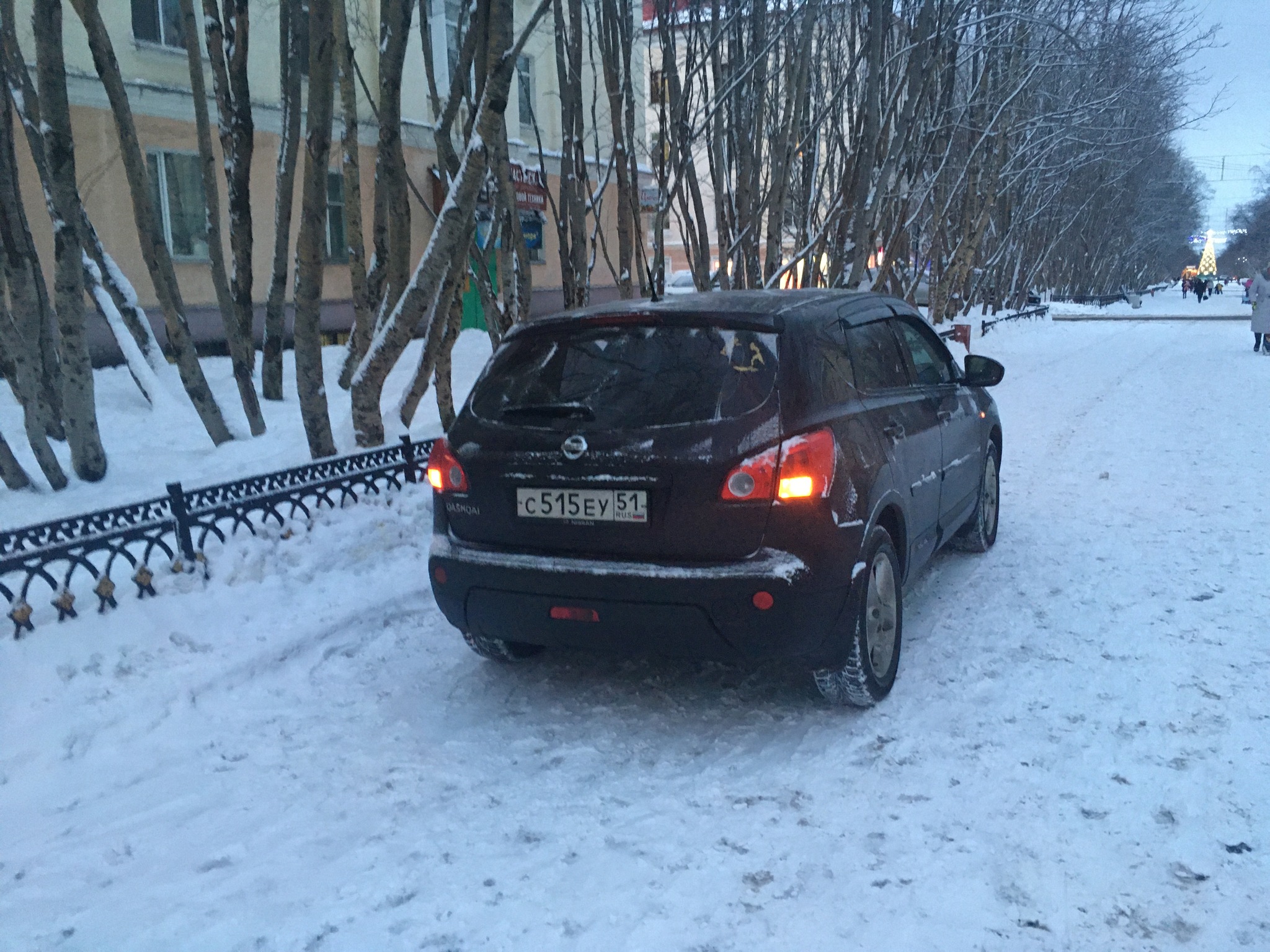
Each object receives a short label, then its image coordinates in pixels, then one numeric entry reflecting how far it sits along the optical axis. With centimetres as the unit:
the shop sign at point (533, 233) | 2353
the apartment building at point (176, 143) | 1536
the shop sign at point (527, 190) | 2220
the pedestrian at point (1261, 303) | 1886
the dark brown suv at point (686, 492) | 372
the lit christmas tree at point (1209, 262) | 12860
